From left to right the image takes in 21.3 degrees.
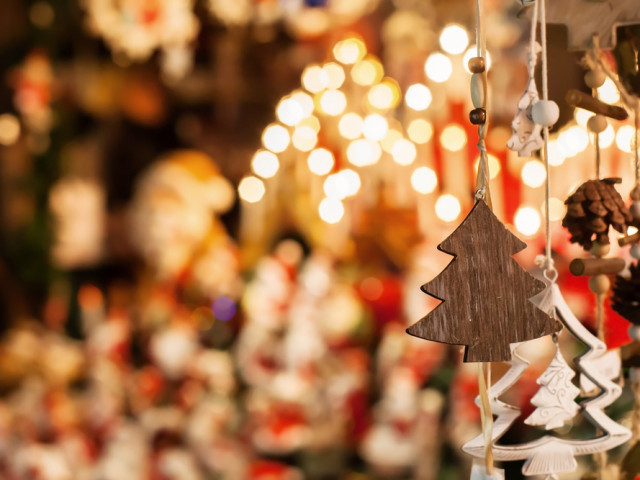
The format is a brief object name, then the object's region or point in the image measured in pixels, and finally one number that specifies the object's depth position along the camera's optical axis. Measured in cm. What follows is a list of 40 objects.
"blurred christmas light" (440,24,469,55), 226
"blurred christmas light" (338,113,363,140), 268
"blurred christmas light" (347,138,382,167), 263
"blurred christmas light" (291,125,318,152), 279
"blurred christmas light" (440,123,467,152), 245
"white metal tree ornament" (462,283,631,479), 93
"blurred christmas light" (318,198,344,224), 271
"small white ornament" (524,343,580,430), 92
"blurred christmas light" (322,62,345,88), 276
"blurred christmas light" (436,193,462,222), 241
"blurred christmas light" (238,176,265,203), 290
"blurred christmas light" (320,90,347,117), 274
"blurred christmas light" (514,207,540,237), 189
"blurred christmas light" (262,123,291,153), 284
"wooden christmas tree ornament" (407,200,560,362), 88
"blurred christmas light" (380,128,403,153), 260
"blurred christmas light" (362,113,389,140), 260
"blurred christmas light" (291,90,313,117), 283
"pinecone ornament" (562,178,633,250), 94
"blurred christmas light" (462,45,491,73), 212
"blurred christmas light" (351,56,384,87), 270
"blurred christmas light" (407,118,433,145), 254
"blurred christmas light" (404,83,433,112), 251
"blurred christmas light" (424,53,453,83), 236
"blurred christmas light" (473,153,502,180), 214
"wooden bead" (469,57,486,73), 92
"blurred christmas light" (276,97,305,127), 284
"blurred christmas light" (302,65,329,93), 281
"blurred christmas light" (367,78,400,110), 264
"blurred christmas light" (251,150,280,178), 285
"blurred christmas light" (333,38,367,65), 278
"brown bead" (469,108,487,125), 91
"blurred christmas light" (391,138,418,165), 258
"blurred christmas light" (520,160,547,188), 204
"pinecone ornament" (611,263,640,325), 98
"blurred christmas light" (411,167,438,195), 251
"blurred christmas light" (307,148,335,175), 275
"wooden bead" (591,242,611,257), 96
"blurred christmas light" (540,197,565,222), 155
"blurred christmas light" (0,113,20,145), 284
